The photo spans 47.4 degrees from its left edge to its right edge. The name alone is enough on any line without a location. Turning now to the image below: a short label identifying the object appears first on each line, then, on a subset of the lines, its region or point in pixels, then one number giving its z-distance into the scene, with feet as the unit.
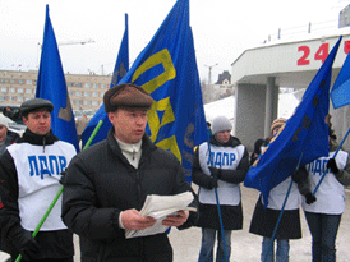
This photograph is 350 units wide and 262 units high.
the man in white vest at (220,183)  13.73
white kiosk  37.19
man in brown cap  5.83
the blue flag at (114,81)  11.02
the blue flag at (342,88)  12.23
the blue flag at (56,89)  12.42
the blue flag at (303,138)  11.89
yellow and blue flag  10.59
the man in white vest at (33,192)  9.07
